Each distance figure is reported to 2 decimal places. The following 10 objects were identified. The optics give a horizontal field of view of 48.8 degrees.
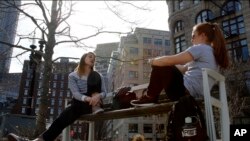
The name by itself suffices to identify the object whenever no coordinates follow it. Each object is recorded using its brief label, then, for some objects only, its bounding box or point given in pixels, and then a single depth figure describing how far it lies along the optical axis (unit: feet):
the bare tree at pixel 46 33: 26.45
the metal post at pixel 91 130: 15.11
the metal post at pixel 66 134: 14.23
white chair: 7.52
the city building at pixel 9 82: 37.63
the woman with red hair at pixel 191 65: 8.78
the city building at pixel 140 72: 157.28
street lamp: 31.12
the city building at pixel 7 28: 29.73
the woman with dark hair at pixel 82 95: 11.86
